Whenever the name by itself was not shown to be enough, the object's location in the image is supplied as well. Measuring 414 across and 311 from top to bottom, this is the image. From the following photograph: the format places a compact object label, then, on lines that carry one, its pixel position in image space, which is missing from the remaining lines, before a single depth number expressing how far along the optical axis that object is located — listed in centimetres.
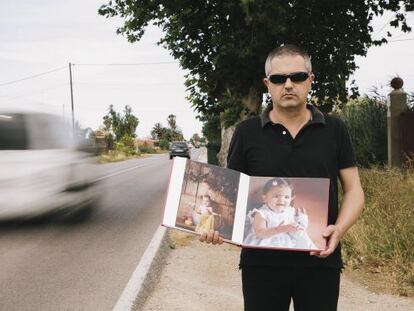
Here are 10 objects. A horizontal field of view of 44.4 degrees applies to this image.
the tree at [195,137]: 17872
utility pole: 4875
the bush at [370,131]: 1358
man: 224
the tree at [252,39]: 851
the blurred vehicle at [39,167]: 795
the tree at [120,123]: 7580
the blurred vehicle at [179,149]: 3689
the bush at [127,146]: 5369
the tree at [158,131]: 13442
